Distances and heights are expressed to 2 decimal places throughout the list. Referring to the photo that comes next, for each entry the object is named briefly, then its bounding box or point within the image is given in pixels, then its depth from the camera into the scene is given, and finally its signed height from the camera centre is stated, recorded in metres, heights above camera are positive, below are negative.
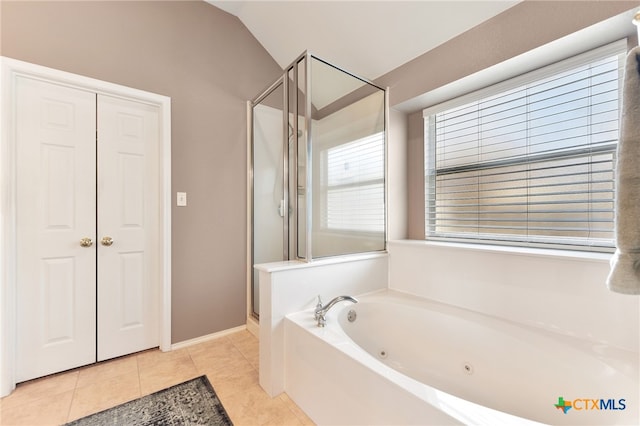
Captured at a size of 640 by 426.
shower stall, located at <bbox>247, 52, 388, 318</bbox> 1.82 +0.37
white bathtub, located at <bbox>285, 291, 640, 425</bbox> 0.95 -0.72
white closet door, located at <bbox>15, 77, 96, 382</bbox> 1.61 -0.09
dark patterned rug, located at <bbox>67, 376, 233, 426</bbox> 1.31 -1.05
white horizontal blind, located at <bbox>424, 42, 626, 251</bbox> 1.38 +0.35
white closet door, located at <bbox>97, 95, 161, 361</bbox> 1.86 -0.10
